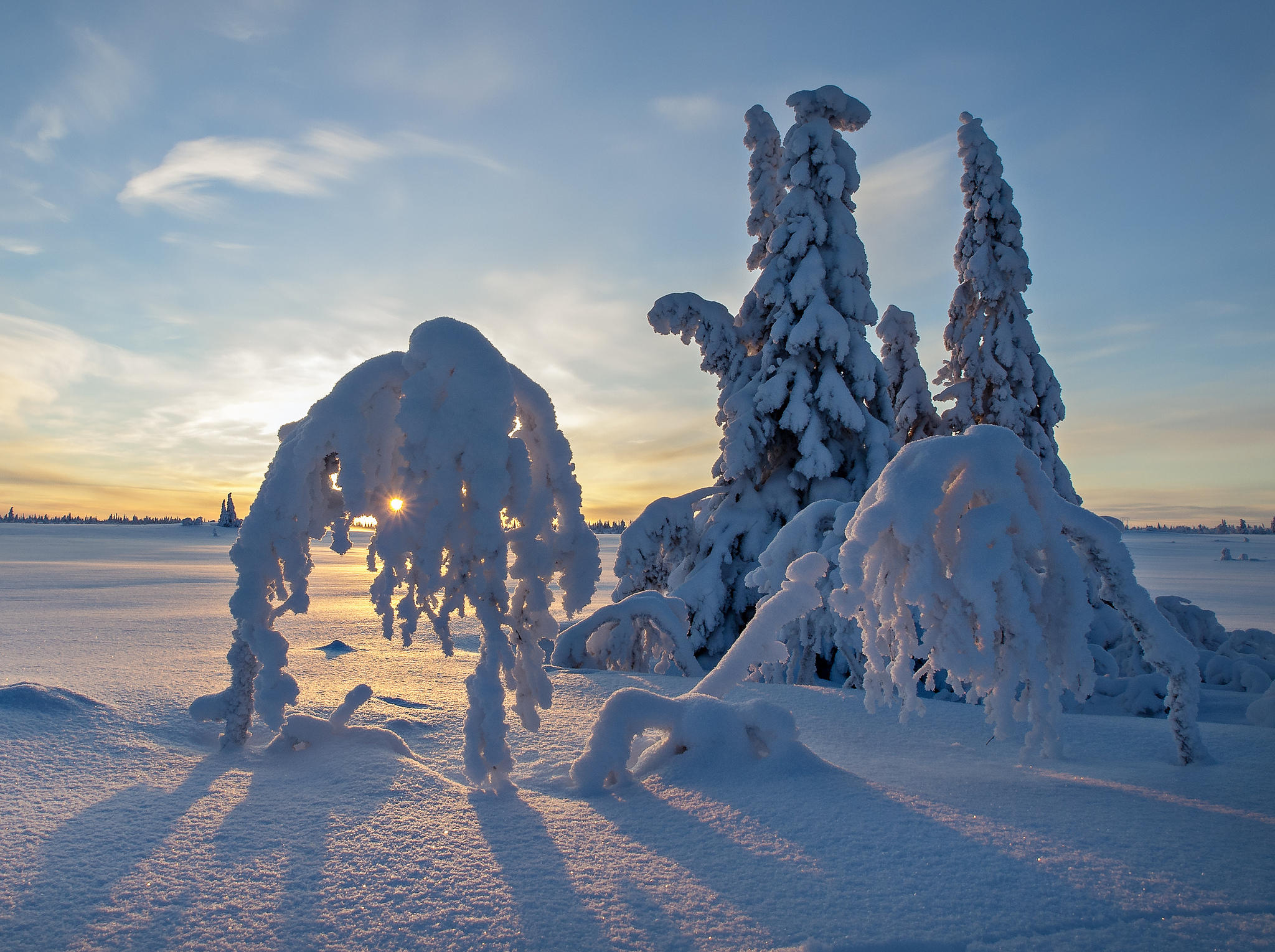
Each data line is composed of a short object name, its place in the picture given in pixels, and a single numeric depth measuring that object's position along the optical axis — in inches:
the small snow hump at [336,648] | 333.7
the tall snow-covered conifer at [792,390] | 454.9
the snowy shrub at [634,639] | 332.5
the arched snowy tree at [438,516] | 142.3
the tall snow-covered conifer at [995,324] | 546.3
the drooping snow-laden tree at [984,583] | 137.0
